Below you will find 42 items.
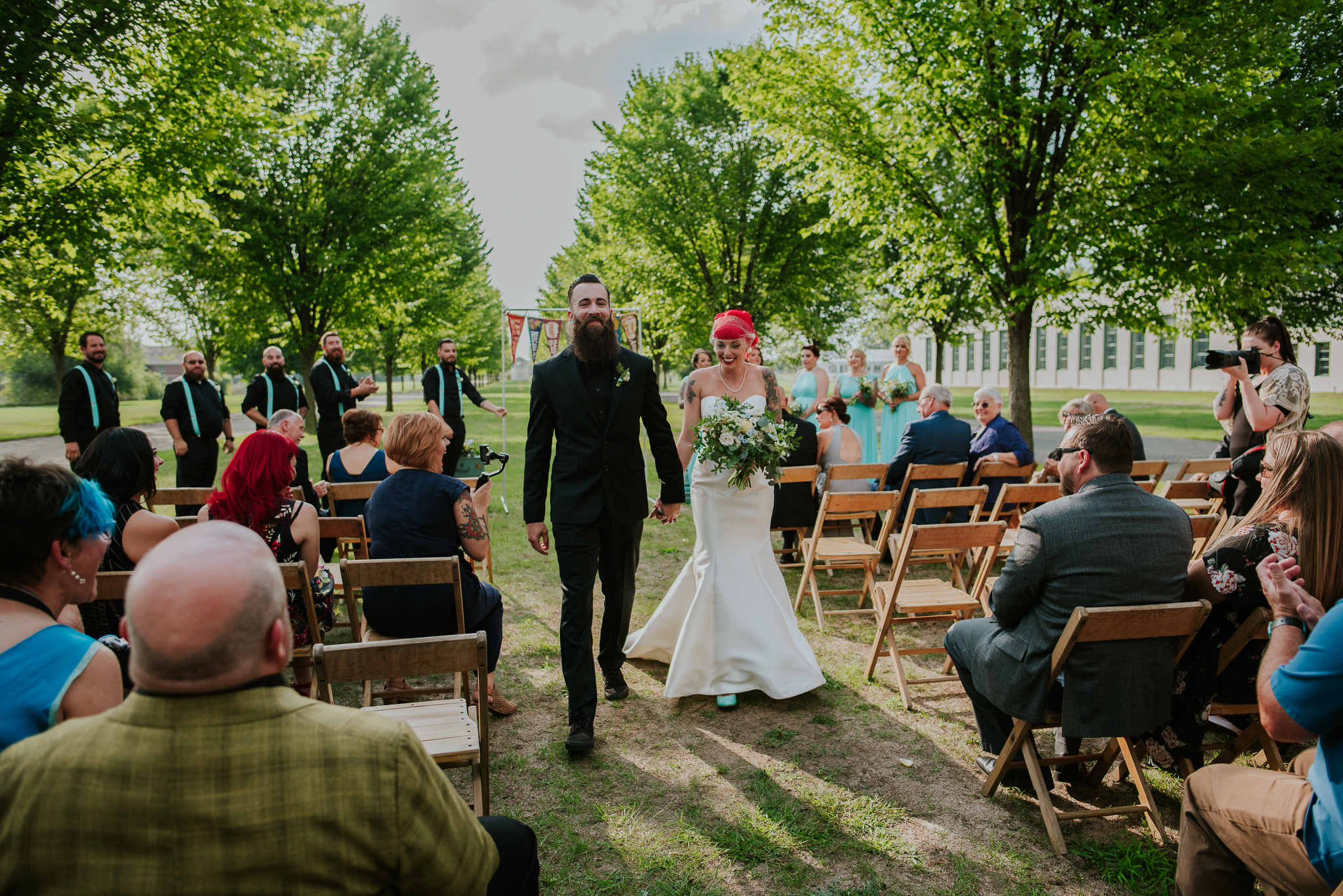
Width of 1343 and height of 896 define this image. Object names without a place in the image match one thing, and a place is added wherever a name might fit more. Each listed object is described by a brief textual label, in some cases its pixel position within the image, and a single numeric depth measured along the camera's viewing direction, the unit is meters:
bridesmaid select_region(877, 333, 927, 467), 9.92
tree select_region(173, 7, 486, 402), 17.55
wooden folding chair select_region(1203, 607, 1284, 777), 3.03
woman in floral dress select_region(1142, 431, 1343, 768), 2.83
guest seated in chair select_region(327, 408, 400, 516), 6.30
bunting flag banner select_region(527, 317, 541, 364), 10.05
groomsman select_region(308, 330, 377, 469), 9.77
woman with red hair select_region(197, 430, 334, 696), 3.99
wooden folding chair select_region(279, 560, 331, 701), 3.74
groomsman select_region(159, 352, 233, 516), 8.73
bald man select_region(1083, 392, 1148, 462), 7.36
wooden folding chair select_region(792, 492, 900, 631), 5.85
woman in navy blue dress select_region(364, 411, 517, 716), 4.02
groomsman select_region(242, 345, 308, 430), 9.57
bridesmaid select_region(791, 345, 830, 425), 10.13
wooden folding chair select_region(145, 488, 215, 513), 6.25
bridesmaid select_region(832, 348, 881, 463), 10.12
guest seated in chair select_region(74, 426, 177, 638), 3.55
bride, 4.63
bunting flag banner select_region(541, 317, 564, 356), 10.05
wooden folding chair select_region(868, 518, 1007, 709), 4.57
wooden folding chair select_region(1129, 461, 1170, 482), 6.96
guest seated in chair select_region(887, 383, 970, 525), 6.96
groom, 4.06
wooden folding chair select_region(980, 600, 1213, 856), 2.96
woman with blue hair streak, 1.78
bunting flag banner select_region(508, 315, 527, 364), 10.08
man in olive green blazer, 1.30
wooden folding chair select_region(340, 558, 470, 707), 3.61
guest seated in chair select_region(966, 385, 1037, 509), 7.08
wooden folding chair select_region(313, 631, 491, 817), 2.72
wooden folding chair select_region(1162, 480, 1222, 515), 6.68
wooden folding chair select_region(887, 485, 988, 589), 5.33
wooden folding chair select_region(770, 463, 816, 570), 6.70
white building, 47.56
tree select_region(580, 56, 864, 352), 20.67
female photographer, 5.32
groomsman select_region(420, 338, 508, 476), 10.20
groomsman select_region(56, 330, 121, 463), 8.50
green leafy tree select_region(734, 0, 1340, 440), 10.41
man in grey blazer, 3.09
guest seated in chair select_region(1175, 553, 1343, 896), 2.03
